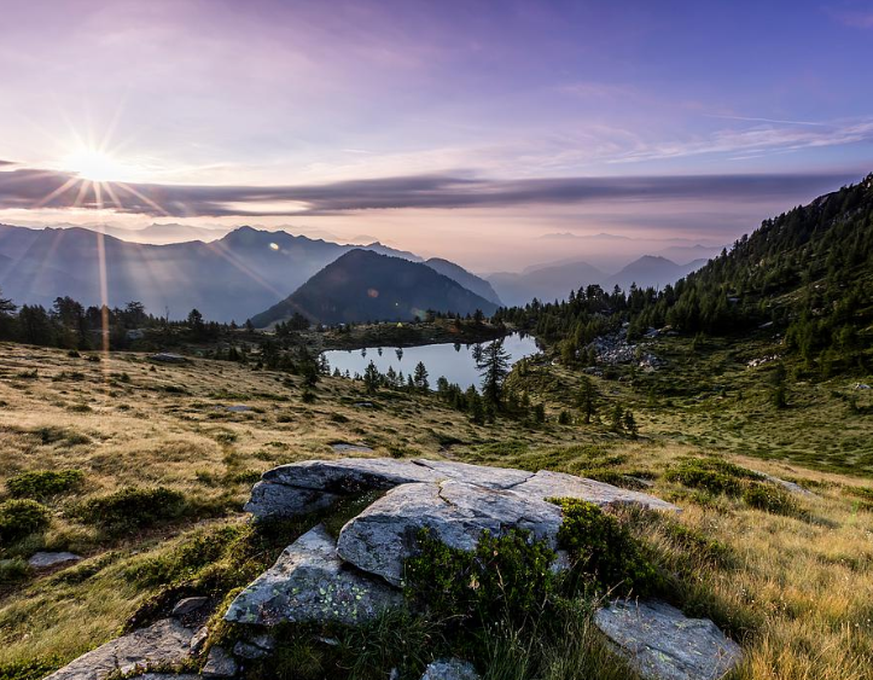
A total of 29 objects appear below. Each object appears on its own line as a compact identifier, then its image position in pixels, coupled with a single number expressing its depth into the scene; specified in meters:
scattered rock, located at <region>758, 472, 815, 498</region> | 17.86
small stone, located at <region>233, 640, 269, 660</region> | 4.49
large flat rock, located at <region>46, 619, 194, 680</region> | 4.66
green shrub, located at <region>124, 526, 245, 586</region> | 8.52
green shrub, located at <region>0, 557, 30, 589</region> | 9.04
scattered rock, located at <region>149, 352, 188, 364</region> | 65.56
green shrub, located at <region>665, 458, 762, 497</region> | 15.36
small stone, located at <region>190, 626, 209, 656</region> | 4.86
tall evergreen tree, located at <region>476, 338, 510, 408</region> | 72.75
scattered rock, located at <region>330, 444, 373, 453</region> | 25.83
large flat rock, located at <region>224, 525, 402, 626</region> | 4.83
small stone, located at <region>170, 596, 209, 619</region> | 5.91
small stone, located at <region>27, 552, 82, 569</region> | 9.81
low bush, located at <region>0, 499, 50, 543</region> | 10.83
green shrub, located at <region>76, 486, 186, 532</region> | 12.25
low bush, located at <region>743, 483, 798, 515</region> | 13.58
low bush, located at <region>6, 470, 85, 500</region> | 13.26
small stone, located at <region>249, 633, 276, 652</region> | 4.55
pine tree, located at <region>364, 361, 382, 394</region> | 73.72
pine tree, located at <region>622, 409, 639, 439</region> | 61.09
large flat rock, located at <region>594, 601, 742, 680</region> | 4.40
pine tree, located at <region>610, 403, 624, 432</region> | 65.56
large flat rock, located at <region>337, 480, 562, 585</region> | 5.54
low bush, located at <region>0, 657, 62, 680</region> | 5.32
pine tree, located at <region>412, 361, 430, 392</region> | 122.81
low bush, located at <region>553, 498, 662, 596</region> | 5.88
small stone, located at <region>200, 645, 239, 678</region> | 4.42
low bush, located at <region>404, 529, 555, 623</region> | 4.96
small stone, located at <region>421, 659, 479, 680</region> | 4.23
